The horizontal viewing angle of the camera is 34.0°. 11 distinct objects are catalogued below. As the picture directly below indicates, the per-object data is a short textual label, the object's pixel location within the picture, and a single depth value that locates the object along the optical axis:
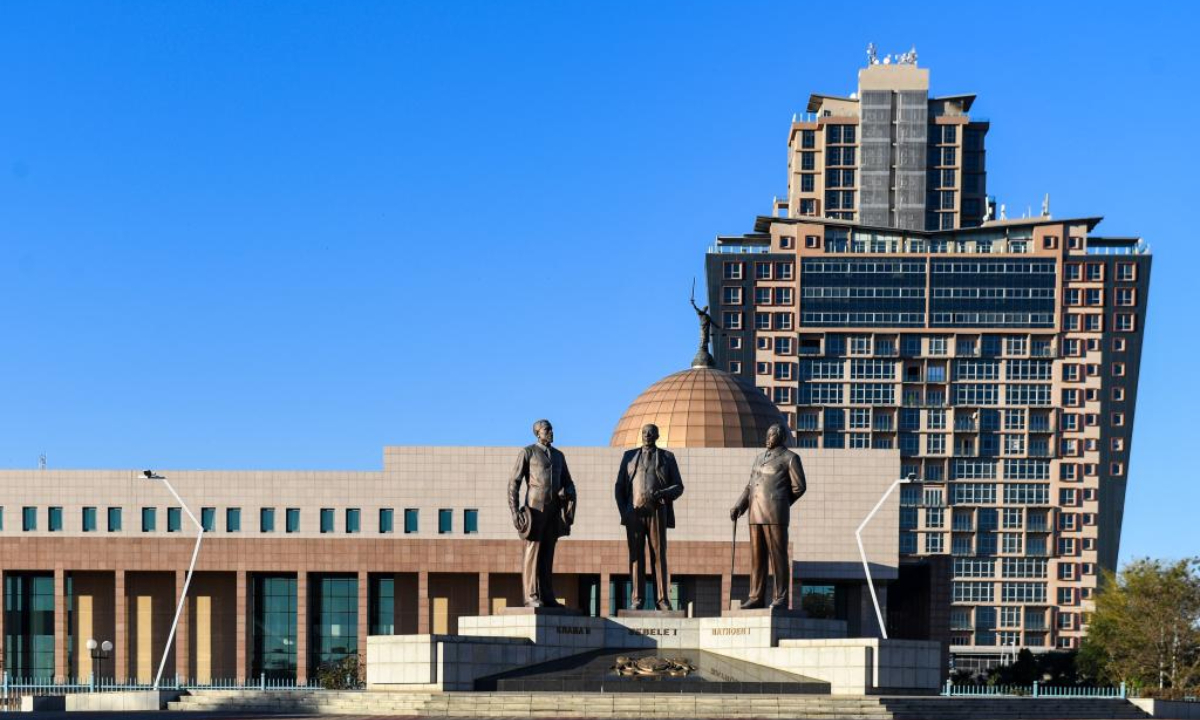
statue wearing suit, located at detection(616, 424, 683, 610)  51.44
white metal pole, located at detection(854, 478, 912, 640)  78.76
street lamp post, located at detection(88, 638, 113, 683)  91.42
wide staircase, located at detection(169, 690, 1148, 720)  44.00
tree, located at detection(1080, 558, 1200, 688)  91.62
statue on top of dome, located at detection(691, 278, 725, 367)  103.44
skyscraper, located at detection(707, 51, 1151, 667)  157.88
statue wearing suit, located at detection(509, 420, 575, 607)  50.84
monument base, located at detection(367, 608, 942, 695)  47.00
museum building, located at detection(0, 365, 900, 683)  91.06
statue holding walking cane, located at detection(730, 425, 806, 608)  50.00
